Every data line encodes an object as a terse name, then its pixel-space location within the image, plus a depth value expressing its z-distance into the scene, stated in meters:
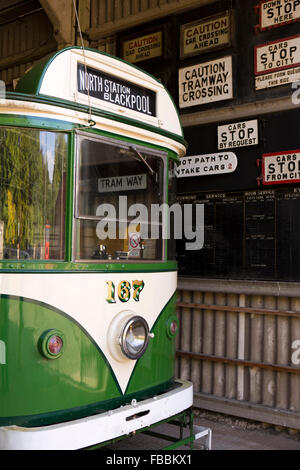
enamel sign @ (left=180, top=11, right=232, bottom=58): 5.04
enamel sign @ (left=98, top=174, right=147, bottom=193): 3.36
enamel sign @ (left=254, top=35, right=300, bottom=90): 4.59
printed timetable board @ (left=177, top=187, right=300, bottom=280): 4.55
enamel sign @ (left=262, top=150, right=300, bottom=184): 4.50
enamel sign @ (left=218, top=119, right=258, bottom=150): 4.77
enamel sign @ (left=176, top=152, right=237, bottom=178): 4.93
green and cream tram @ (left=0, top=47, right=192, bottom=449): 2.85
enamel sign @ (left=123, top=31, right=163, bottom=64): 5.57
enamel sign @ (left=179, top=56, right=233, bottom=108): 5.01
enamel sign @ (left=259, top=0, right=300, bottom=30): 4.59
